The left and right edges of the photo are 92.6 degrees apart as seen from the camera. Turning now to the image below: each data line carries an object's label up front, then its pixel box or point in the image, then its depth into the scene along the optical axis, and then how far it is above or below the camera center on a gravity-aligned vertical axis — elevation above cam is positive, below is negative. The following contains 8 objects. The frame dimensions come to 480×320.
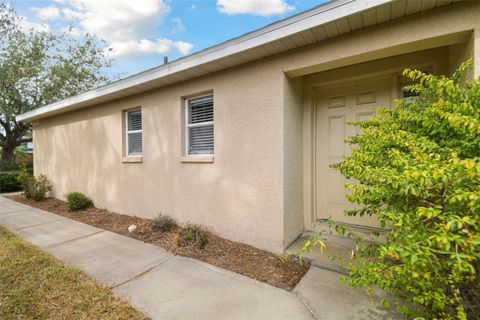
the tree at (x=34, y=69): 11.95 +4.90
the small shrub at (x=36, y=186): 7.31 -1.01
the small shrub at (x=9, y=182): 9.64 -1.13
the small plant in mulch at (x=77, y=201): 5.96 -1.21
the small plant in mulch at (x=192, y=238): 3.62 -1.33
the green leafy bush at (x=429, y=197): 1.23 -0.27
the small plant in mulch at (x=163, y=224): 4.38 -1.33
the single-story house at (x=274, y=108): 2.57 +0.79
